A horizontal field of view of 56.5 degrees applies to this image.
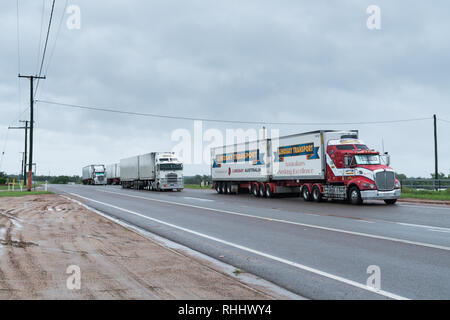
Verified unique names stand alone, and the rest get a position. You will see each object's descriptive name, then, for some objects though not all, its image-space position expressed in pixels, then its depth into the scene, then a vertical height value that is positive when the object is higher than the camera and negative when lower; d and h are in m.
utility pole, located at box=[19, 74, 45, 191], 39.34 +5.49
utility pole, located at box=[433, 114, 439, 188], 38.78 +1.23
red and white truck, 21.59 +0.54
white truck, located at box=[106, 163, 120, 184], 70.12 +1.15
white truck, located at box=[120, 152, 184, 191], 43.09 +0.83
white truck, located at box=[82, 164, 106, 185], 77.81 +1.13
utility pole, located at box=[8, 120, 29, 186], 65.25 +7.79
